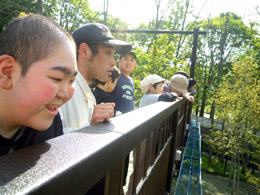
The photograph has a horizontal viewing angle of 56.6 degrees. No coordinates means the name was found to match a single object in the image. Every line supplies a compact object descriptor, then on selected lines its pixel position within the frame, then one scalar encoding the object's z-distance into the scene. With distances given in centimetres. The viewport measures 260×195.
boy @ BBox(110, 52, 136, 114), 380
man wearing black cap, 210
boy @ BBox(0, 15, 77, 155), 76
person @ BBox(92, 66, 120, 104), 274
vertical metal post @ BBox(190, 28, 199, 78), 795
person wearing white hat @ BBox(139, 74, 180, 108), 403
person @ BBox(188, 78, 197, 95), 753
